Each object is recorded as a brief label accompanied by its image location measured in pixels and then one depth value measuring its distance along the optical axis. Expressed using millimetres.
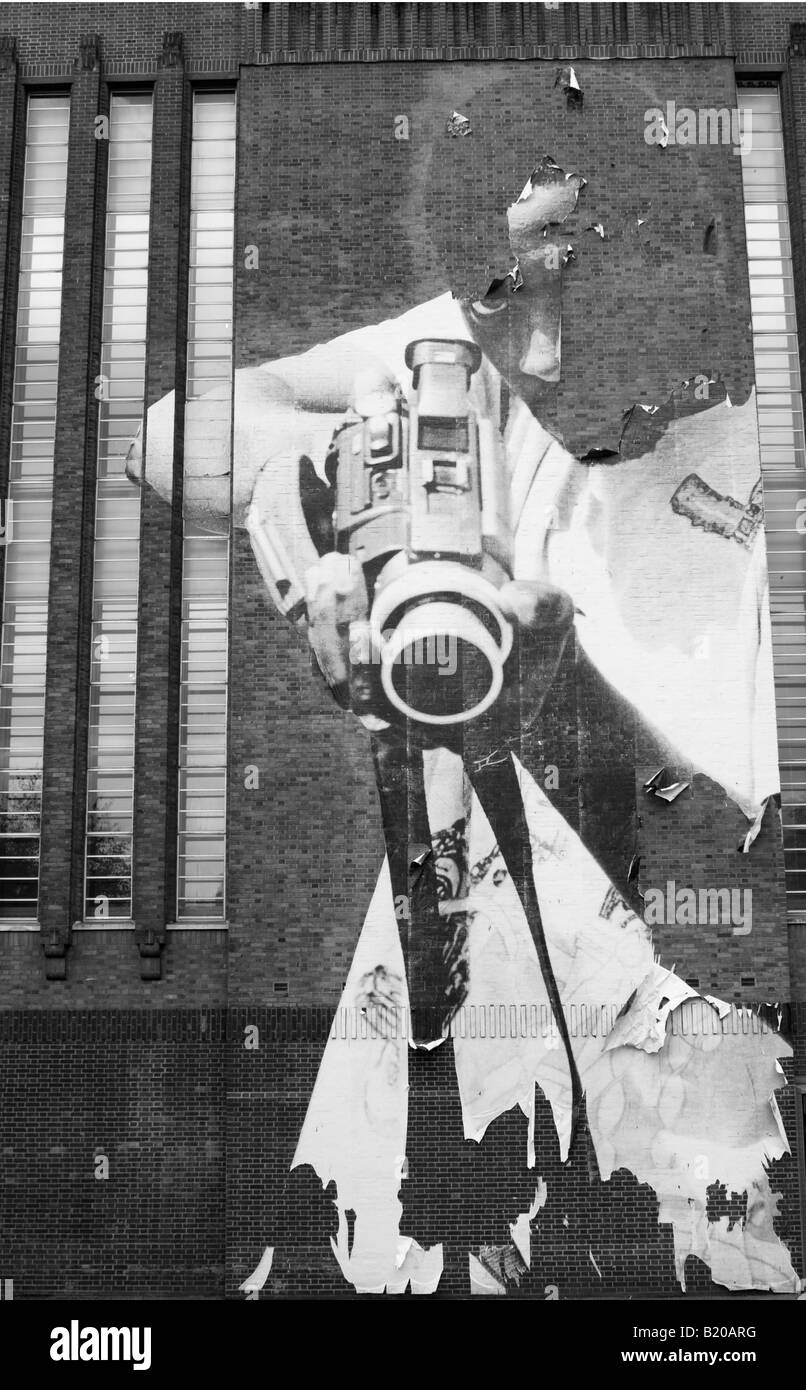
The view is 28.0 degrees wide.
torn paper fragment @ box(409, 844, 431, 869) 18922
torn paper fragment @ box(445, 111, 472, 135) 20766
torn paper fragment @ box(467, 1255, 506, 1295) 18016
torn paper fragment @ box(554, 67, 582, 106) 20812
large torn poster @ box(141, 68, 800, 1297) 18281
